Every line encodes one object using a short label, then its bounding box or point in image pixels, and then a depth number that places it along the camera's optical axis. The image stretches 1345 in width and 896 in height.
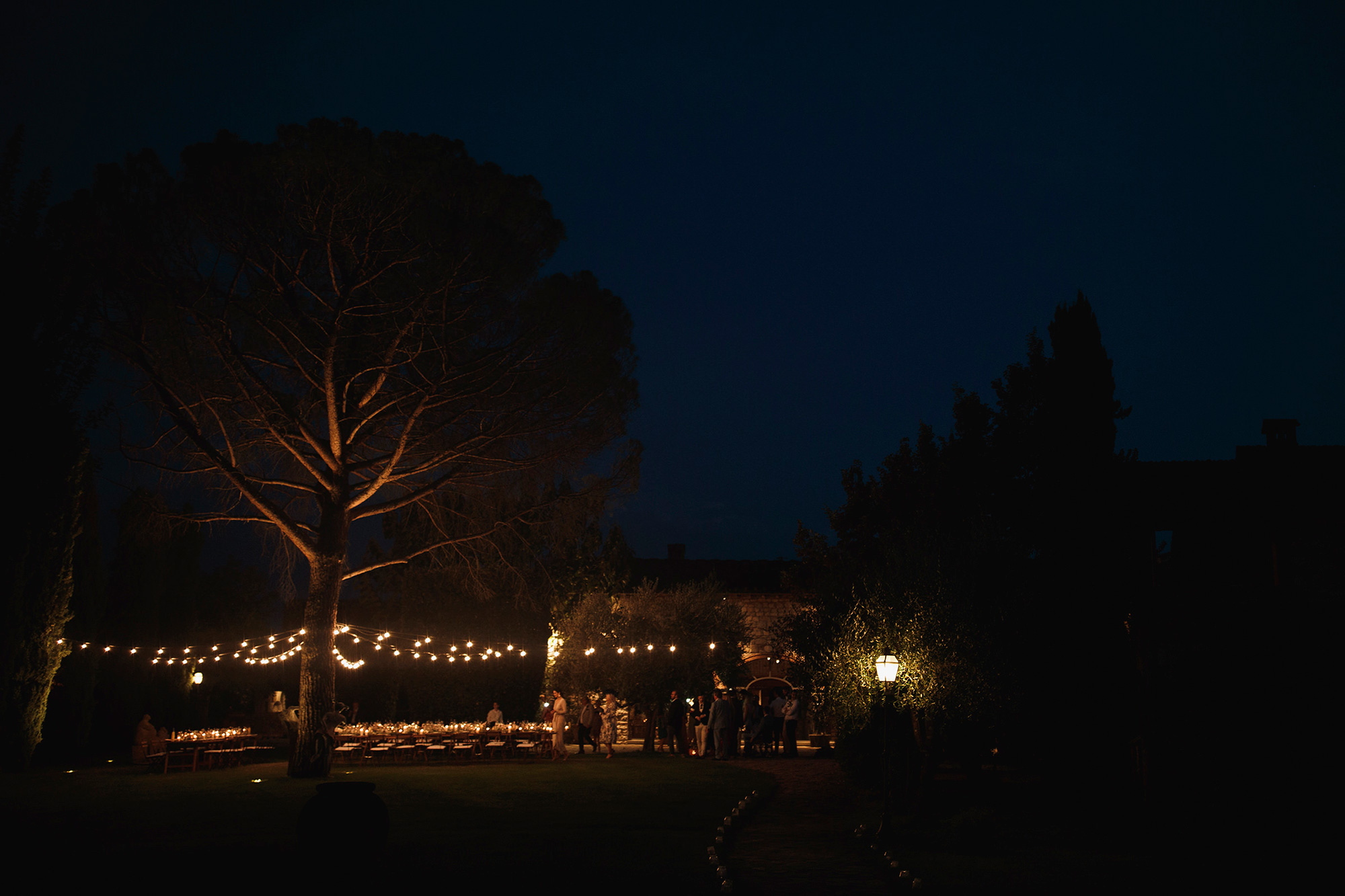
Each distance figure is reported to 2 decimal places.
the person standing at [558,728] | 20.50
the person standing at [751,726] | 22.81
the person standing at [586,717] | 22.59
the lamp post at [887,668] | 10.86
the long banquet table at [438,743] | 19.70
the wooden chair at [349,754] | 19.80
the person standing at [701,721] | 22.06
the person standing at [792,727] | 22.84
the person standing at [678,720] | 22.34
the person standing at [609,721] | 21.31
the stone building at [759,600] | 30.02
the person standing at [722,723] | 21.44
